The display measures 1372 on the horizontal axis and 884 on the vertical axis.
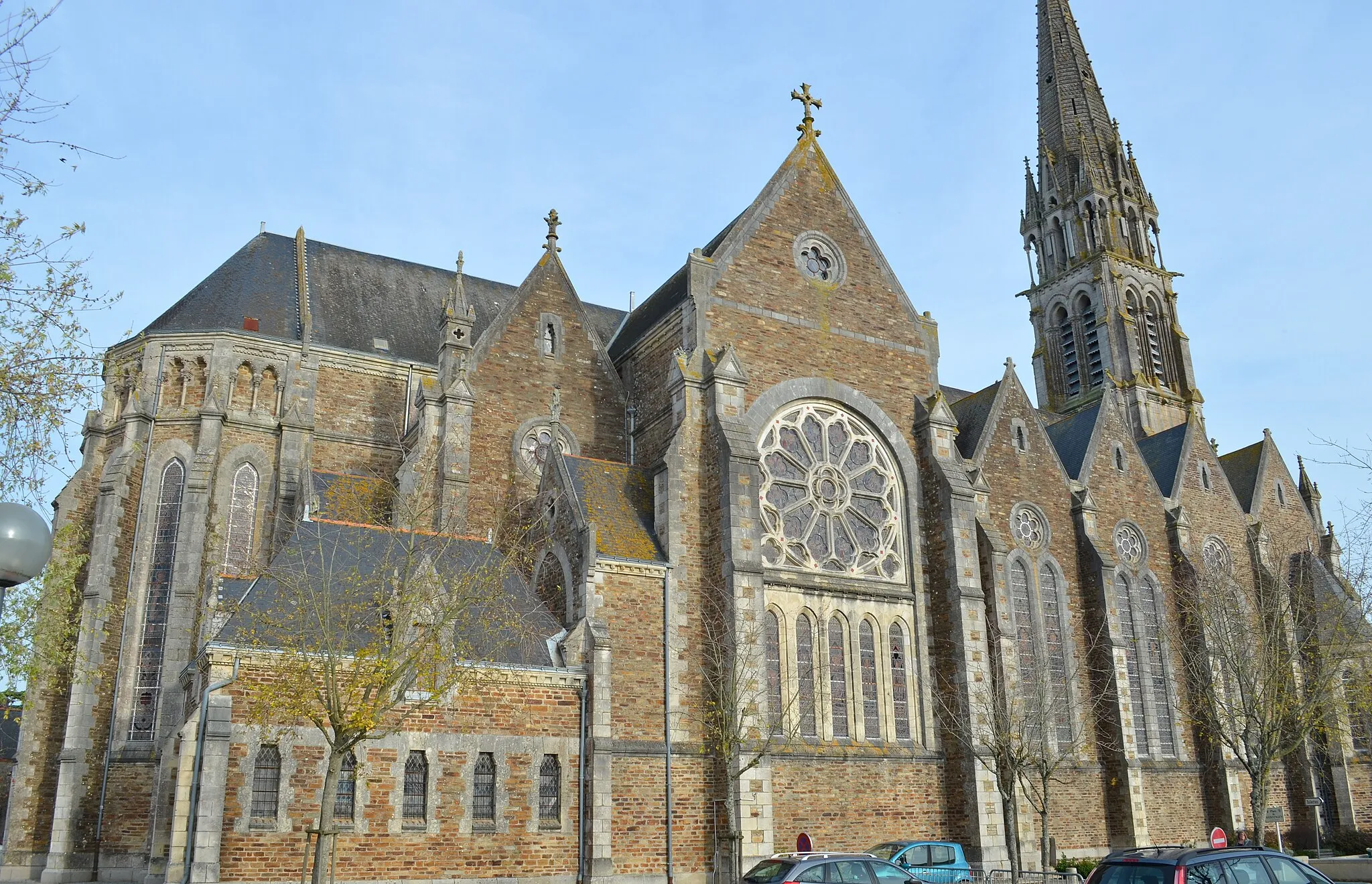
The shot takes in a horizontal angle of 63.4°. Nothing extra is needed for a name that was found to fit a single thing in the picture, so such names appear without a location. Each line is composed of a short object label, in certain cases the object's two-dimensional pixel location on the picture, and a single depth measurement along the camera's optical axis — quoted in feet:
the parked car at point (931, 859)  73.10
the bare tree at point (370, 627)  57.57
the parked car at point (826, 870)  52.60
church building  72.18
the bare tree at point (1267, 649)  91.45
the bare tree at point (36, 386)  35.99
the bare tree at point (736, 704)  76.59
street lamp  21.88
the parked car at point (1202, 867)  37.01
